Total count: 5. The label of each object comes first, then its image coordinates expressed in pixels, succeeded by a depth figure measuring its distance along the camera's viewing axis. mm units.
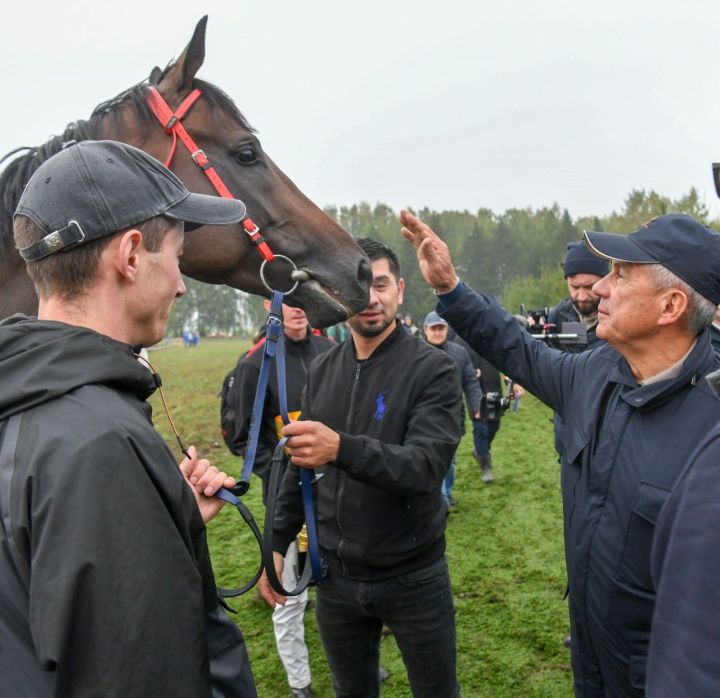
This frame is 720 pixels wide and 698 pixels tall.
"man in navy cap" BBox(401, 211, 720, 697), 1924
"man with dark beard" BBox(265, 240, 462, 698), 2658
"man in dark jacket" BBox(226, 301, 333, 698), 3693
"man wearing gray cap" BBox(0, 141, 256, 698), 1091
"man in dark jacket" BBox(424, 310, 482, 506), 7289
